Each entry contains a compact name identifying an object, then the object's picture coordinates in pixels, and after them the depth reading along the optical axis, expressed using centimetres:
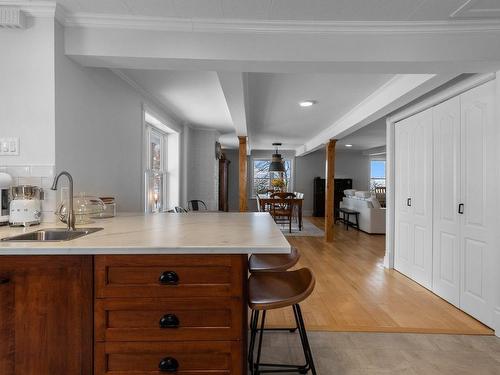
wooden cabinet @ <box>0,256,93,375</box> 125
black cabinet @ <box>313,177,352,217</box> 1015
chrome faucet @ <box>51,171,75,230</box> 170
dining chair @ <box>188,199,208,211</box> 572
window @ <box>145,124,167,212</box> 440
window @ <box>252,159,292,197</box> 1057
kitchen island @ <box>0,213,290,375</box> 124
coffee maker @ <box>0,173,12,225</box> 182
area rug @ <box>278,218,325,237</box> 672
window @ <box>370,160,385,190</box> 1076
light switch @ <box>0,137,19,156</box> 193
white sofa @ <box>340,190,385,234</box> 668
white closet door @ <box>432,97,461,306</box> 282
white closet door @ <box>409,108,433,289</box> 326
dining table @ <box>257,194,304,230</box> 696
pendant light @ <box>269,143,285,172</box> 781
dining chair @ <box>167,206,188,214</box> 409
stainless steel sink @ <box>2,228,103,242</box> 165
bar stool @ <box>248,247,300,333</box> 183
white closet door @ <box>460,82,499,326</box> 242
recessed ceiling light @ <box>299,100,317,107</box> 410
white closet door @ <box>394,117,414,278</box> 369
